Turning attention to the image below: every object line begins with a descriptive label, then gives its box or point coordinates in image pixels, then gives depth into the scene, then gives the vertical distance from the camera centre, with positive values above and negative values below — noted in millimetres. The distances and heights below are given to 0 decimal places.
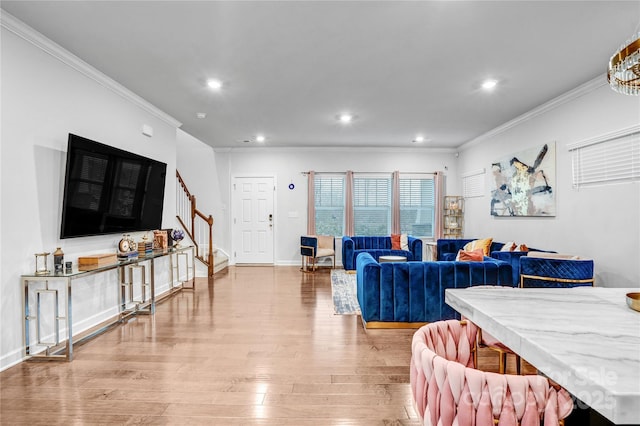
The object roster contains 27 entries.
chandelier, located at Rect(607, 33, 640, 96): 1701 +827
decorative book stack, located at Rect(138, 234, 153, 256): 4095 -411
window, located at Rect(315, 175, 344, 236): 7656 +220
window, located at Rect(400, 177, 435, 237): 7641 +214
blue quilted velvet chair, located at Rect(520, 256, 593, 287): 3496 -649
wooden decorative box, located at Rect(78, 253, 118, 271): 3089 -453
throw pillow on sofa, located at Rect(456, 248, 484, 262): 3689 -483
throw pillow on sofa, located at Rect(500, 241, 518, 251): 4758 -480
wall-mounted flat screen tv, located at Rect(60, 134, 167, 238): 3078 +288
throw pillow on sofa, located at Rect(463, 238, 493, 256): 5289 -518
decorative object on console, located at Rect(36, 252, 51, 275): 2814 -432
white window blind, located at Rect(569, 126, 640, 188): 3318 +635
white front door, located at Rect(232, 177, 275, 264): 7605 -17
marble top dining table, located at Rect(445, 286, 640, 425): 682 -361
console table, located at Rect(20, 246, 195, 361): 2719 -856
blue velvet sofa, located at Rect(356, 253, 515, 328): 3449 -763
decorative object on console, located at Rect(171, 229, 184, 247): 4855 -299
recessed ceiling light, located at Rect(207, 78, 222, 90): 3724 +1573
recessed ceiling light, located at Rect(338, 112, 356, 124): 5066 +1593
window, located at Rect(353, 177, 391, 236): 7625 +217
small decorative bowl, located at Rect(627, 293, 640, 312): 1170 -322
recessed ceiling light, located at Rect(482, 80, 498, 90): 3736 +1565
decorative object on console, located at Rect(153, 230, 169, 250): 4555 -351
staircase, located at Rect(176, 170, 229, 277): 6336 -329
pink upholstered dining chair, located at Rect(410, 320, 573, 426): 852 -508
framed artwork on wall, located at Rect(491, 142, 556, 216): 4484 +495
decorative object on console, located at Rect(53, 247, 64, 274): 2854 -401
